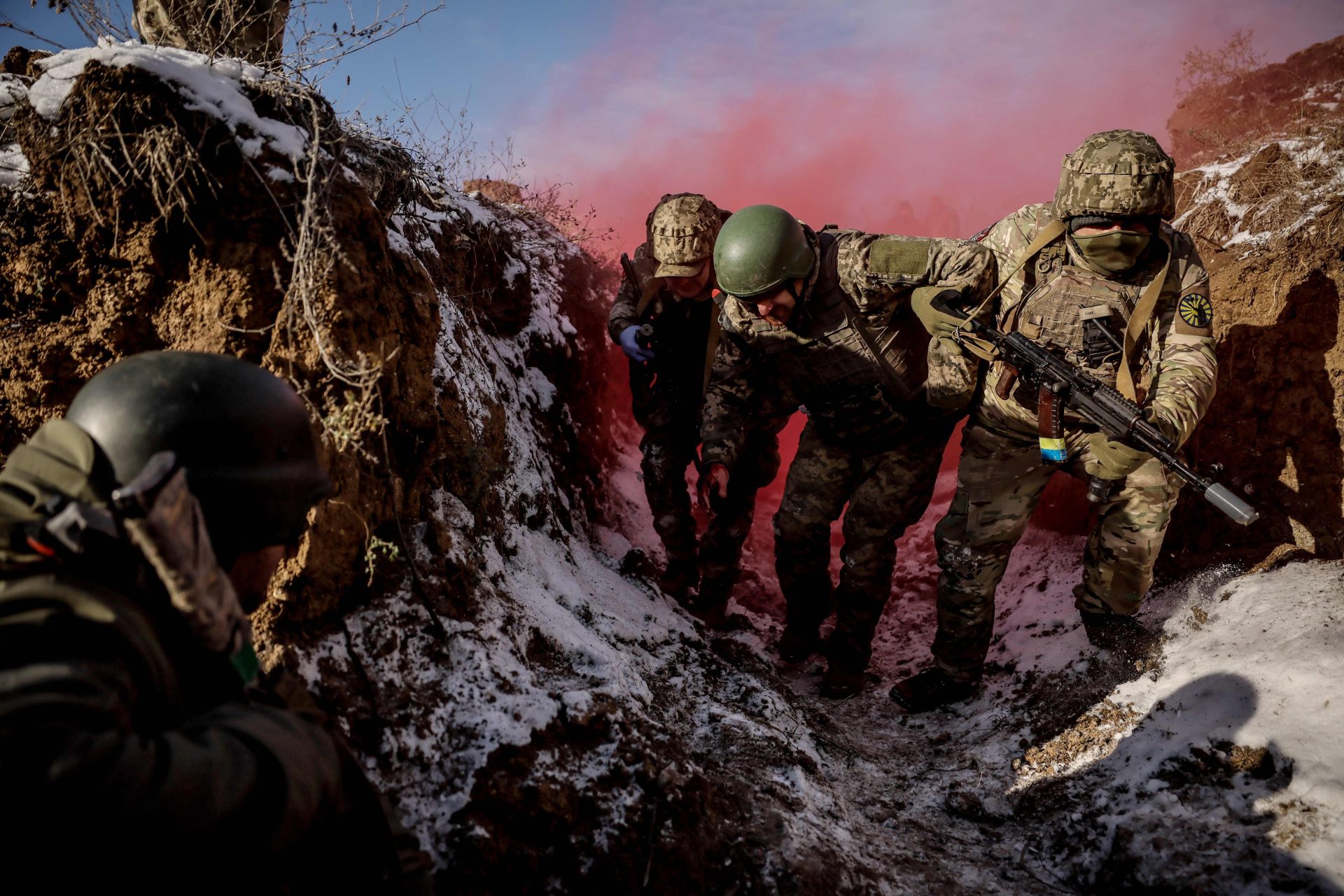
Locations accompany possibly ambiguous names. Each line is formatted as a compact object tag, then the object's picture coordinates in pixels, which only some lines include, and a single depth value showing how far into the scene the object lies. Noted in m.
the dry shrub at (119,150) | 1.94
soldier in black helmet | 0.89
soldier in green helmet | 3.61
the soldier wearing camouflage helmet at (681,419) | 4.58
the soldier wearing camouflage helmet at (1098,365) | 3.02
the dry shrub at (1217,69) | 8.93
